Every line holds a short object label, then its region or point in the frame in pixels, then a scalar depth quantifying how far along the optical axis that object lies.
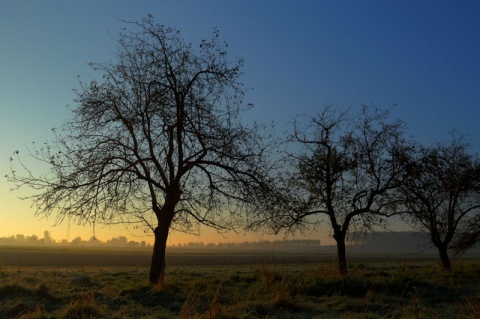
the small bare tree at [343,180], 23.81
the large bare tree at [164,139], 17.81
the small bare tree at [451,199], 25.48
